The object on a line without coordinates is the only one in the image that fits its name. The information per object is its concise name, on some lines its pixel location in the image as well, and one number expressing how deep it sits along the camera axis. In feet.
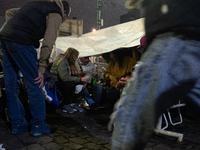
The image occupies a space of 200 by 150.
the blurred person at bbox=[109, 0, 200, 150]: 2.81
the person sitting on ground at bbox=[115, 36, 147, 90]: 13.35
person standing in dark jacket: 7.55
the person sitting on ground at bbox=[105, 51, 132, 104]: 15.45
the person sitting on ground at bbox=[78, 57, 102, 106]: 15.99
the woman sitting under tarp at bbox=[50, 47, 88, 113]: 14.29
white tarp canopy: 18.39
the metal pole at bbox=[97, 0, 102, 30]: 47.95
